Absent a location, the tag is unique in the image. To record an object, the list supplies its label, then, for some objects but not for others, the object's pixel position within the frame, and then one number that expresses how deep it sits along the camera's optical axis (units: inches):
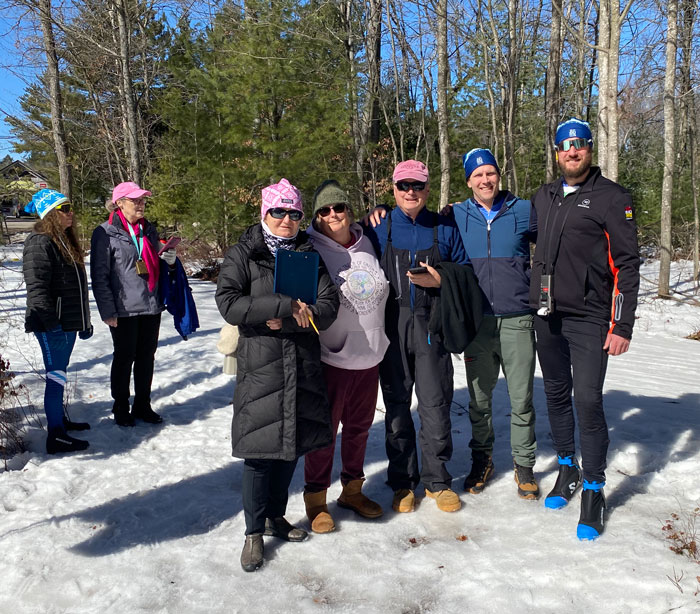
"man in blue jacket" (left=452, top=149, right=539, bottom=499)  140.7
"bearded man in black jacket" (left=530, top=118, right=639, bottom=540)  122.0
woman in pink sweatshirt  127.8
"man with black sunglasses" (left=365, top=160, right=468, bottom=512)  136.6
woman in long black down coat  114.0
